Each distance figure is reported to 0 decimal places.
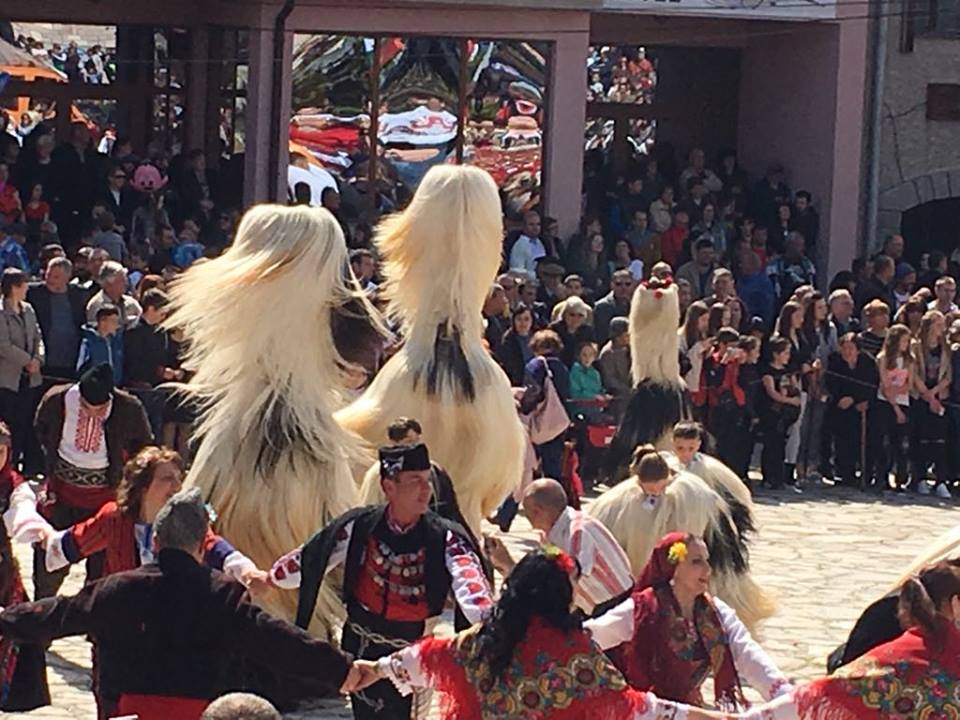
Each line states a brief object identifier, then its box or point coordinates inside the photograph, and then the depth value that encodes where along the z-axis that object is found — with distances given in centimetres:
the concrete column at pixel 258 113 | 2403
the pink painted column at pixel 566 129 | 2564
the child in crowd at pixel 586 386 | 1836
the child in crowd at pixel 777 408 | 1970
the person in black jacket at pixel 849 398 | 2030
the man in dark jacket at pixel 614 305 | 1995
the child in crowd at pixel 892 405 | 2009
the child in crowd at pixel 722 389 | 1908
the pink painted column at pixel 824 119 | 2764
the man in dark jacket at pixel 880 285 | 2392
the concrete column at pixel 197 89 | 2614
